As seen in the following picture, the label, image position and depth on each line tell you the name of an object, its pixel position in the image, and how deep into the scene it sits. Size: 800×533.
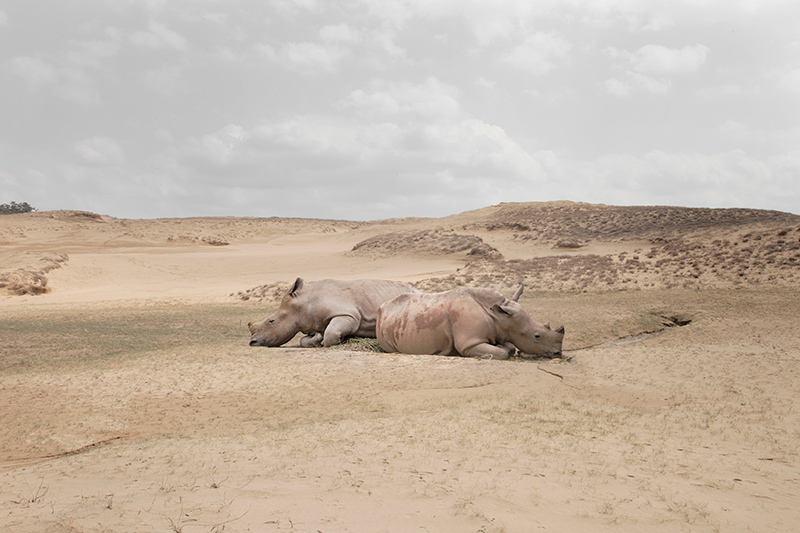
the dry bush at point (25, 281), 24.86
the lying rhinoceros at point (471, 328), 9.55
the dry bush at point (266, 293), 23.59
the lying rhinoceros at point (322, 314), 11.44
